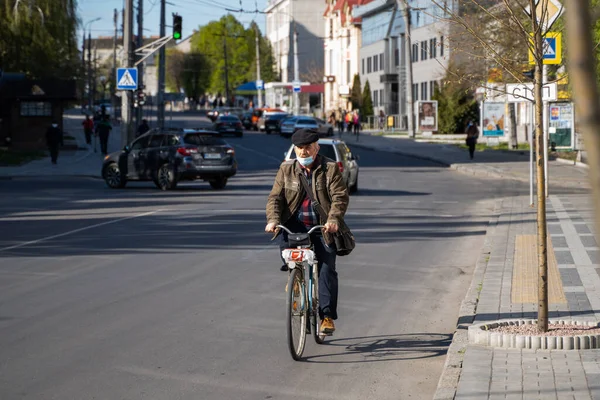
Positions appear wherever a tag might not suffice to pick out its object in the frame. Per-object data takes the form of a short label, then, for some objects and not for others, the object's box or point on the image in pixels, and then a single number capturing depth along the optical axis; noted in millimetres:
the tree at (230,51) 145500
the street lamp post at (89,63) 90000
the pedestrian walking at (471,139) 42028
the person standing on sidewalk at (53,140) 40375
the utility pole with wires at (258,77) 112838
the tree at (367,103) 91500
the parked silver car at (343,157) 25375
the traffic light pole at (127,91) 36438
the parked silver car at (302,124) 67375
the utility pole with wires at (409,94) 54381
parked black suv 28422
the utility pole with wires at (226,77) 133000
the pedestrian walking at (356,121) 67312
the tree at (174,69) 156750
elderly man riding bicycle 7605
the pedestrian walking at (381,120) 82812
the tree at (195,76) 152000
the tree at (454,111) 63634
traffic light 37375
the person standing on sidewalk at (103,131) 48469
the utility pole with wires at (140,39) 46781
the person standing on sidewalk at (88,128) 58406
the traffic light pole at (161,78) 53803
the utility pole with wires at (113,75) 92125
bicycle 7449
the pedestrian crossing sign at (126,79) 35644
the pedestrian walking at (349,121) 71875
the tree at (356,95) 94812
